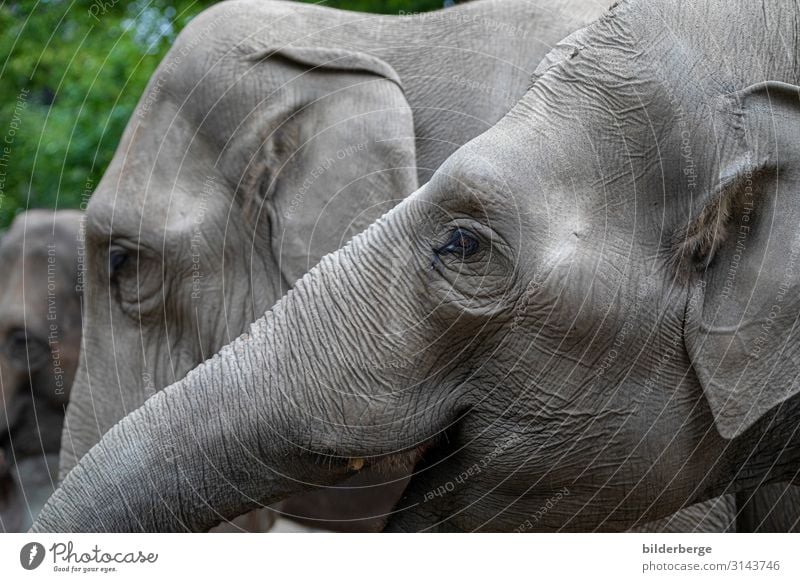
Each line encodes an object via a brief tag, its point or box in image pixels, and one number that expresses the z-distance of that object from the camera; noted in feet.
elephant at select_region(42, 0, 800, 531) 17.57
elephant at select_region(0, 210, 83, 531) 41.29
